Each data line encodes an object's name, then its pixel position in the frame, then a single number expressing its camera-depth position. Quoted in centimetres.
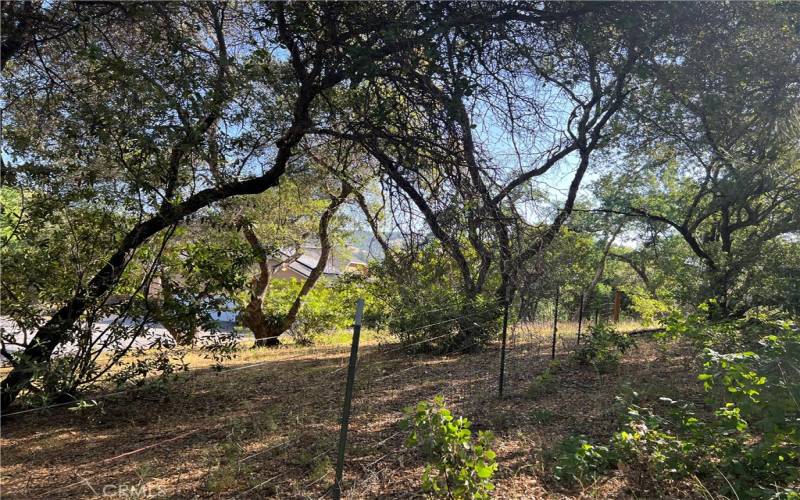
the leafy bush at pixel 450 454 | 269
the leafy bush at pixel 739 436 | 268
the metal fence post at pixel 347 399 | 278
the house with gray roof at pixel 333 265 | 1490
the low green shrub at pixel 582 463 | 323
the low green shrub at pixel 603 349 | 651
